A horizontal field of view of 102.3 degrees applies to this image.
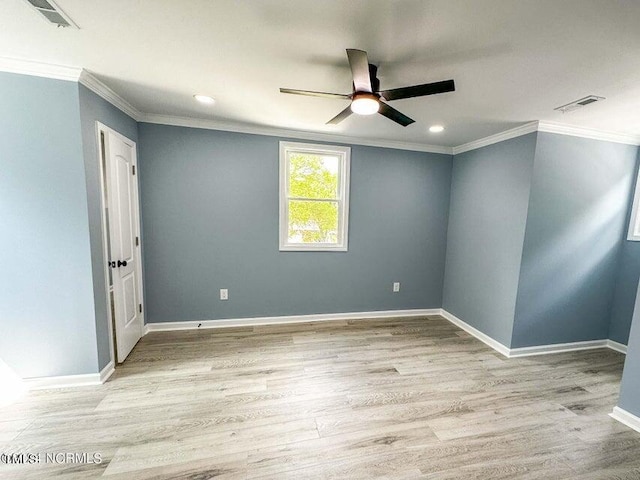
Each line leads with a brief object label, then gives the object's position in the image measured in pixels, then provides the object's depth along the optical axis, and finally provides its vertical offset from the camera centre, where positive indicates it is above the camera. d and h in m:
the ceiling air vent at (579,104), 1.95 +0.91
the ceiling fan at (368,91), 1.35 +0.70
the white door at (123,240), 2.27 -0.33
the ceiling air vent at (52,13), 1.22 +0.95
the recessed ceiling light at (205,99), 2.23 +0.96
